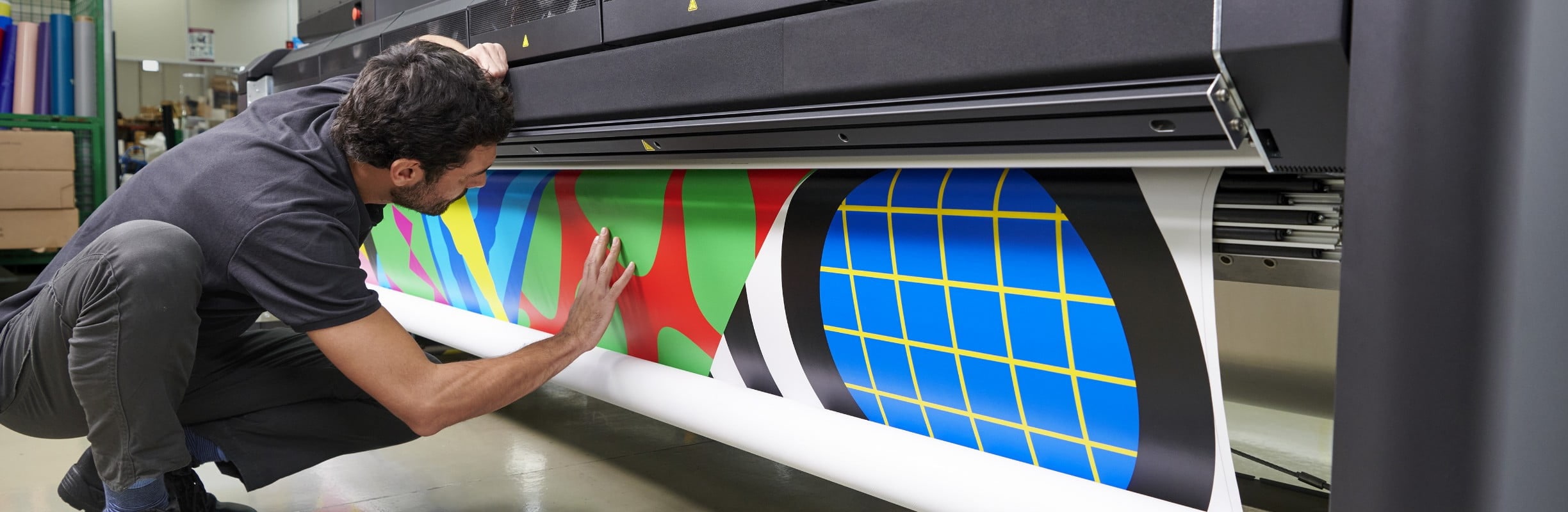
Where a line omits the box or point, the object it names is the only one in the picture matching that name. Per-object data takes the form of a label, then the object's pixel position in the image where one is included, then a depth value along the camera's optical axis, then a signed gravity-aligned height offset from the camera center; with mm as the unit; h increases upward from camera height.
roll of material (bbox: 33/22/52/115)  3873 +392
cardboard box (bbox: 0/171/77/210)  3641 -10
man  1188 -137
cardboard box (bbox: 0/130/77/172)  3619 +140
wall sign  6141 +907
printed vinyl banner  880 -120
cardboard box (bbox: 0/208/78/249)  3668 -155
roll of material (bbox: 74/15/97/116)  3924 +497
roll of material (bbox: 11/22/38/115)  3789 +472
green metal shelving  3926 +167
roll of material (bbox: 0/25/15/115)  3762 +454
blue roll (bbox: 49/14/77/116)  3883 +496
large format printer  638 +78
